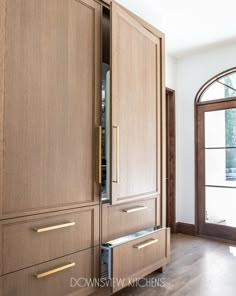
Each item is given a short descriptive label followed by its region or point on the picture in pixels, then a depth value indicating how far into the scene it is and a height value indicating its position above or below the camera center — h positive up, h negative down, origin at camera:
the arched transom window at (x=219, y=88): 3.57 +0.91
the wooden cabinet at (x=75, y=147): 1.50 +0.06
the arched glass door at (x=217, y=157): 3.56 -0.02
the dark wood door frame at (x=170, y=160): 3.91 -0.07
